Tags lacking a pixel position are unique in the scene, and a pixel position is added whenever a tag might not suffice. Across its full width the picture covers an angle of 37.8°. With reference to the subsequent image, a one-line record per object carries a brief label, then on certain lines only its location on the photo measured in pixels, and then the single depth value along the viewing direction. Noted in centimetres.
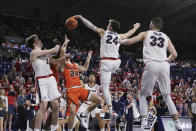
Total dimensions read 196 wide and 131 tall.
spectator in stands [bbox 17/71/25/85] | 1349
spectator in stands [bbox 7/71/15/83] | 1409
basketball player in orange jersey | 754
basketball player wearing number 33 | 608
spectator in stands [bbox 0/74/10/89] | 1242
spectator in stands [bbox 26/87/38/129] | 1186
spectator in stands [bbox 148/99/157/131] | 1262
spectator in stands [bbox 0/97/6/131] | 1083
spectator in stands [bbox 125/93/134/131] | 1307
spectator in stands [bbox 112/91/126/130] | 1311
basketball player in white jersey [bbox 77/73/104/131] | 964
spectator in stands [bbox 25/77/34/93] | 1296
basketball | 784
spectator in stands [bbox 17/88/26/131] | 1174
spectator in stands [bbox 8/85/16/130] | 1197
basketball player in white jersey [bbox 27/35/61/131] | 662
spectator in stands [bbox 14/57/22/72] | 1541
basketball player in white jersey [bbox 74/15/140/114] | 773
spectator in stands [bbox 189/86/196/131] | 1090
